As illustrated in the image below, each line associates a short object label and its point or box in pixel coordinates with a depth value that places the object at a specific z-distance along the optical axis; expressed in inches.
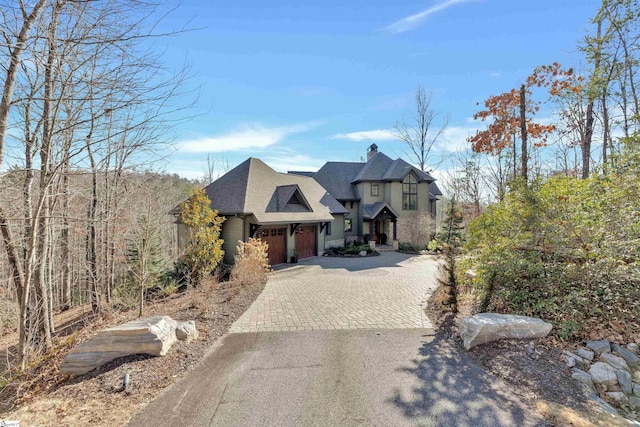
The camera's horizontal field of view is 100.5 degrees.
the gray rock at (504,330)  213.3
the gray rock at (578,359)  186.1
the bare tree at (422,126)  1073.0
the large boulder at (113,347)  193.2
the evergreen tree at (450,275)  283.3
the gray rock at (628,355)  190.5
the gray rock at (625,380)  176.4
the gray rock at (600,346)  196.2
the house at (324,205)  579.2
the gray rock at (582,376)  171.9
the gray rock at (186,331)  226.7
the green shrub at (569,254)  209.8
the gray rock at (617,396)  168.8
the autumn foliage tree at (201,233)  423.8
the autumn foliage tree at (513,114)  542.3
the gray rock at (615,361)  185.7
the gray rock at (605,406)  149.7
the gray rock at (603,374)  174.9
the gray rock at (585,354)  191.0
